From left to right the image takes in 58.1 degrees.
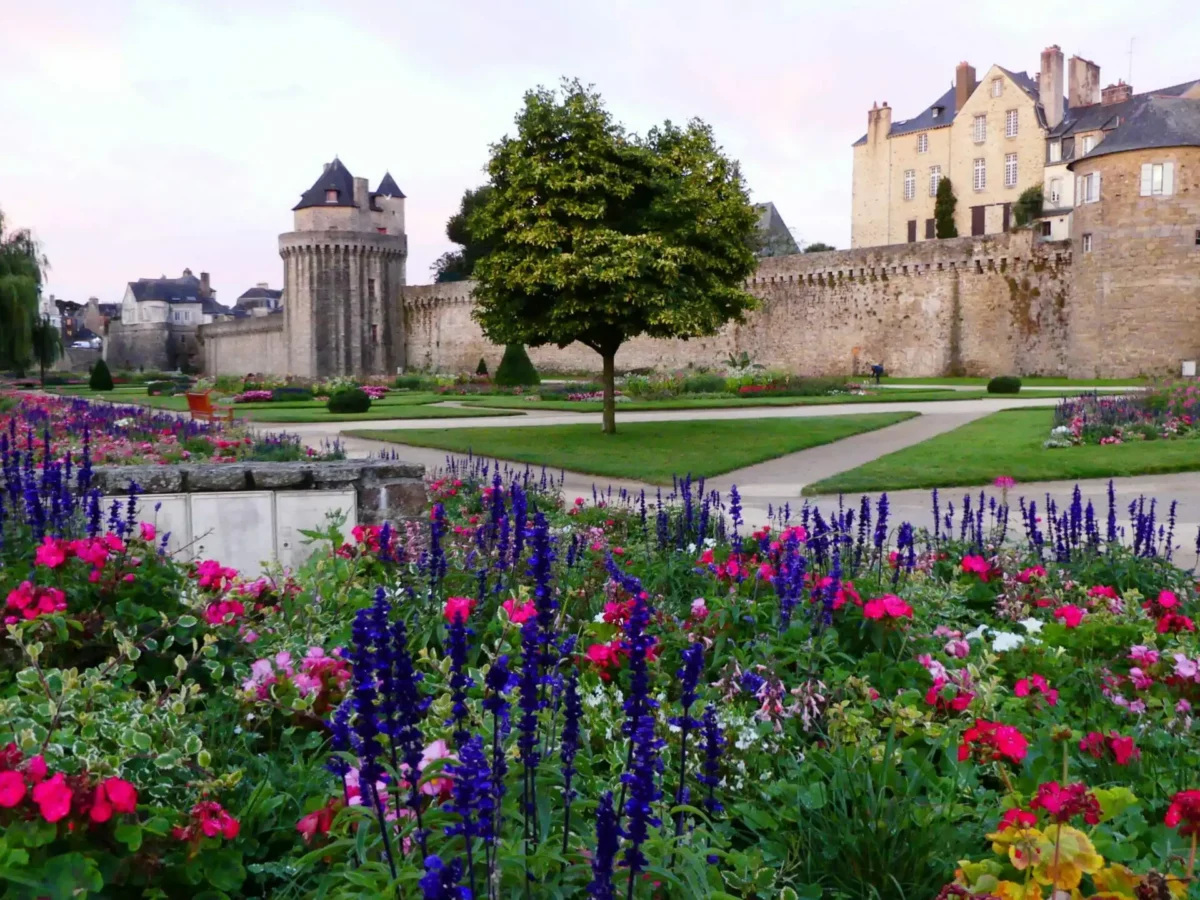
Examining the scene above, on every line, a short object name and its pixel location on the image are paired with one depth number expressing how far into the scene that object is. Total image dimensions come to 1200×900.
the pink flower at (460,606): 3.16
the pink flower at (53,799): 1.91
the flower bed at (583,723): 1.93
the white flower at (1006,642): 3.72
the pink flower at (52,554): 3.33
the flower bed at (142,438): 9.33
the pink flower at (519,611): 3.18
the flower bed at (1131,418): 13.45
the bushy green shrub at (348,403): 22.95
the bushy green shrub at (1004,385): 27.09
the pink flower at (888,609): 3.45
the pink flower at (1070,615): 3.83
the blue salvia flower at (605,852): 1.56
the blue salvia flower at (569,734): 1.93
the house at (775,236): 58.66
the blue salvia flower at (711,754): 2.18
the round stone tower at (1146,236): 30.33
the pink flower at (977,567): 4.66
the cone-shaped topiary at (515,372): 33.38
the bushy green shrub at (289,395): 30.16
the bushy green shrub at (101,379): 42.00
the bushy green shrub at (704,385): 29.14
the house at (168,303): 76.06
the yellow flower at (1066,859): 1.83
